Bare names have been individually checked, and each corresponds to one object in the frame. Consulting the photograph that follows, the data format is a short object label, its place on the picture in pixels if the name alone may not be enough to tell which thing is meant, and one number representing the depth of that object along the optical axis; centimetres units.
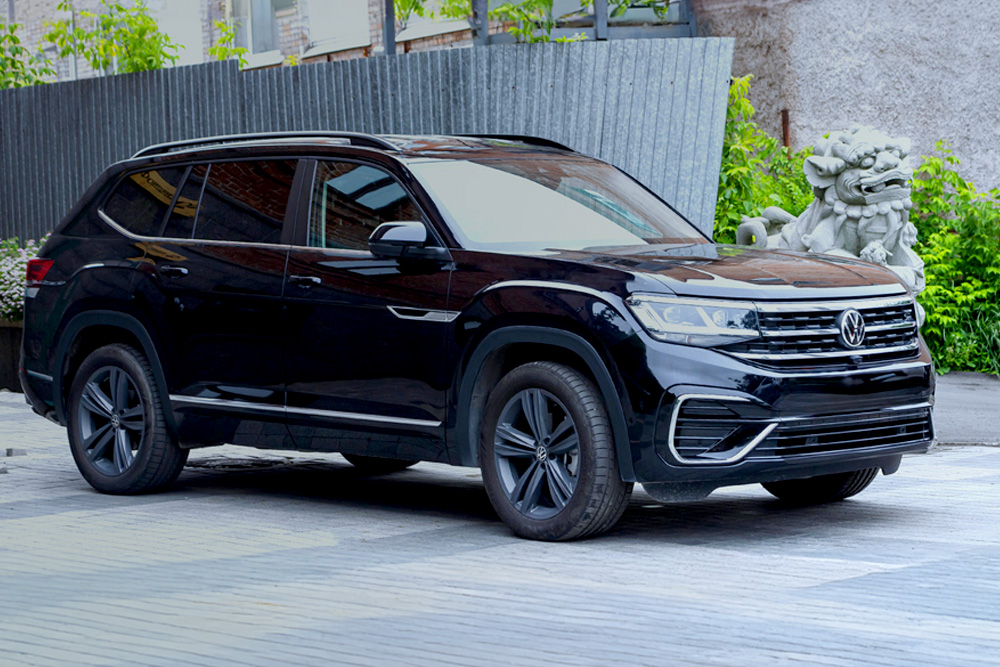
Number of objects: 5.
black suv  625
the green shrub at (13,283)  1552
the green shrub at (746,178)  1307
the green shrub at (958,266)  1248
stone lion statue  1041
